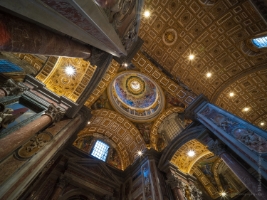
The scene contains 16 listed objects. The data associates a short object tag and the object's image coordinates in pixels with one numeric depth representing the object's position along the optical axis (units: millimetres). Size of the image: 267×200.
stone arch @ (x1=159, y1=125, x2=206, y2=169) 8869
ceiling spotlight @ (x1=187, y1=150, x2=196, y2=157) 10117
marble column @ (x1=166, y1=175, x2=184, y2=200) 7808
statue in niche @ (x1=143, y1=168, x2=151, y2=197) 8172
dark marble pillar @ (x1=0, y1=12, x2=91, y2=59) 2410
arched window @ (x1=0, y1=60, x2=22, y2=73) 6587
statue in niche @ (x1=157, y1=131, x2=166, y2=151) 11508
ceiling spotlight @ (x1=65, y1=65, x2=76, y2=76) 8228
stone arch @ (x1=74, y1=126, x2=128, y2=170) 12180
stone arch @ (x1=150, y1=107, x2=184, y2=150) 11703
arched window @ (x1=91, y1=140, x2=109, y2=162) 11570
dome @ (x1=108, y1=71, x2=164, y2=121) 12484
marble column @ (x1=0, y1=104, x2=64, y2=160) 3879
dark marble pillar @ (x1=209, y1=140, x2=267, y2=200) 4415
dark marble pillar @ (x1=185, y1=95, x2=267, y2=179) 4723
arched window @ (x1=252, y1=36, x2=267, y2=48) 8934
